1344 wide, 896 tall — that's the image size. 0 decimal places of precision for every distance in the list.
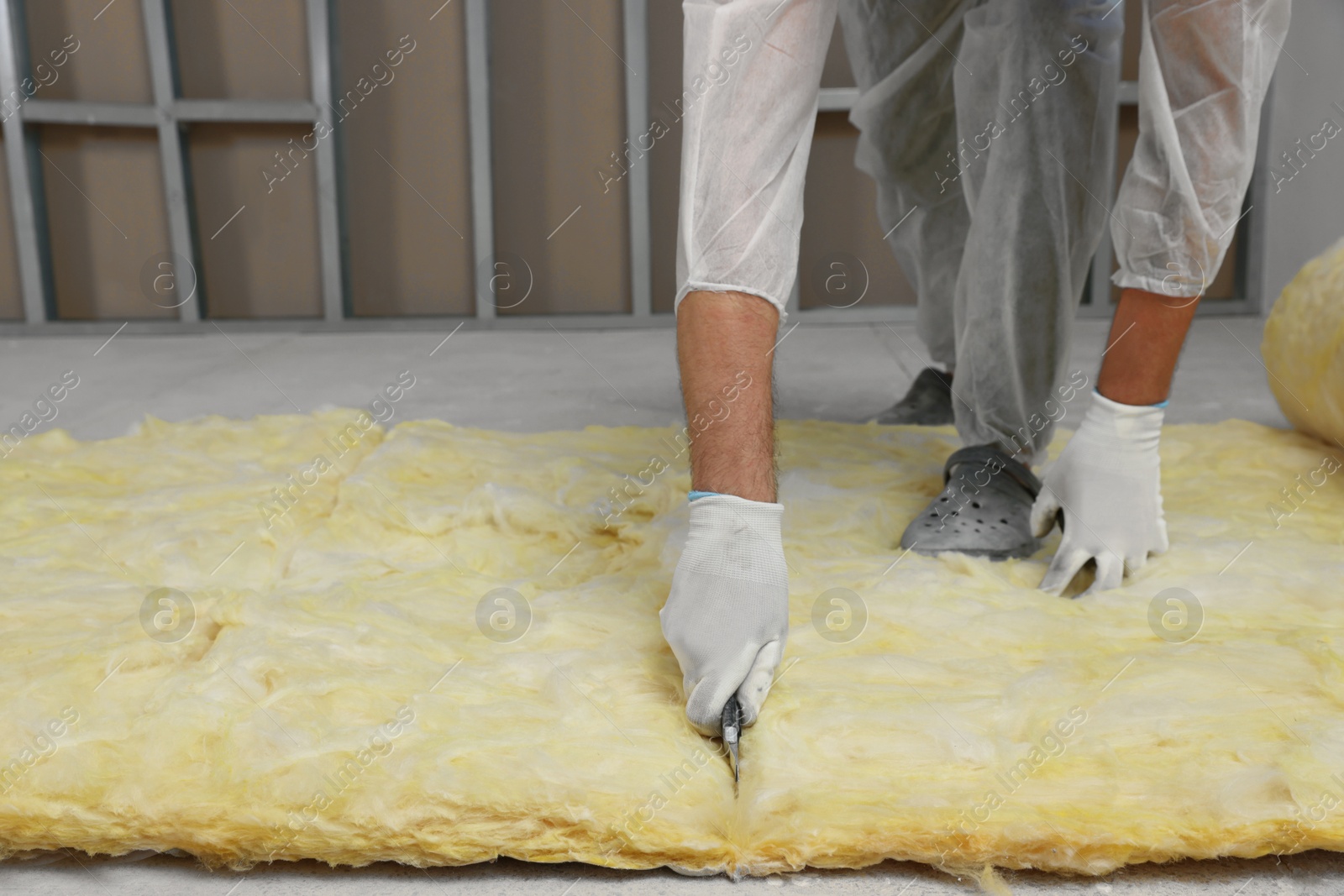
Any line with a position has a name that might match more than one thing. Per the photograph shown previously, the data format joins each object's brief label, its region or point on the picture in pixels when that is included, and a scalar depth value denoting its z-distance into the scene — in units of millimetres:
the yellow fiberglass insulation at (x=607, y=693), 817
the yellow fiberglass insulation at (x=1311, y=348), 1567
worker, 981
